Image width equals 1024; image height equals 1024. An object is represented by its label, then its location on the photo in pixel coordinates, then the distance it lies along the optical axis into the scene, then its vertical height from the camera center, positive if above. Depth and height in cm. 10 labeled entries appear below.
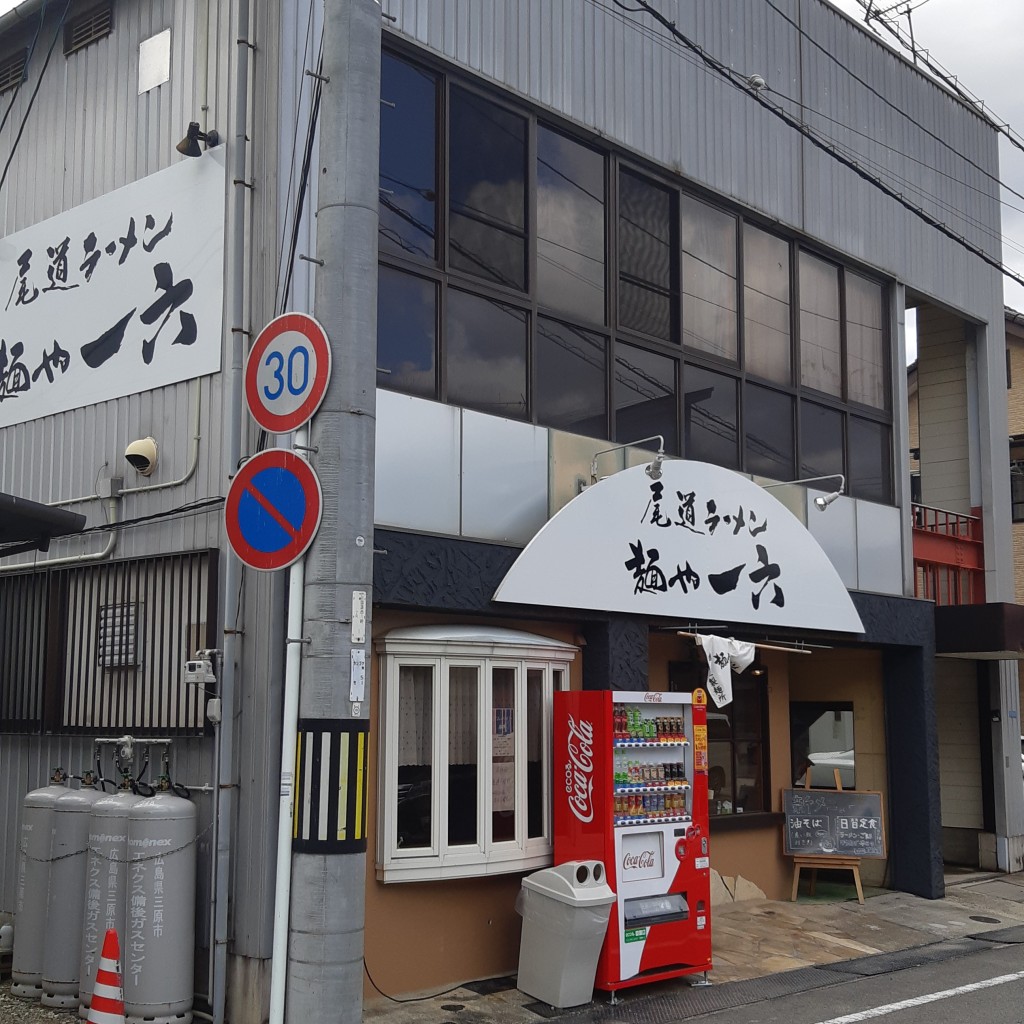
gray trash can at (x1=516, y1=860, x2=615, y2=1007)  909 -184
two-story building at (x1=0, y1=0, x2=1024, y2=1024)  928 +242
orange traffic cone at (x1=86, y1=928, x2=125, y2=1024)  714 -180
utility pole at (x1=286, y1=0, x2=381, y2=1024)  543 +52
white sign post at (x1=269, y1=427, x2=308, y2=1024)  550 -44
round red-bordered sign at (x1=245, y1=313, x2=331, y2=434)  583 +149
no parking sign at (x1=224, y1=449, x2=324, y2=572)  573 +81
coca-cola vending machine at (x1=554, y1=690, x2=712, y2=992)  959 -110
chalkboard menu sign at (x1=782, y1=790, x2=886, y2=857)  1359 -152
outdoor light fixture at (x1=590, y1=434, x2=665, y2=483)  1102 +195
